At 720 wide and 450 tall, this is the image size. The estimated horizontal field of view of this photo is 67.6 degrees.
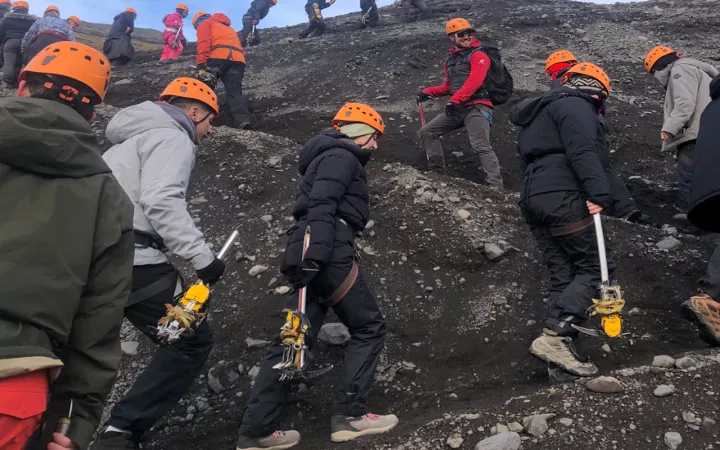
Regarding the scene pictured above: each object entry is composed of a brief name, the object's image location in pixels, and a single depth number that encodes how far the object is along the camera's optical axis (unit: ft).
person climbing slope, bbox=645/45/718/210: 22.03
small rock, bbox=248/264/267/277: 20.92
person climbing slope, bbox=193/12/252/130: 35.63
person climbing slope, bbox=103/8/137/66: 53.47
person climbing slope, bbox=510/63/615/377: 14.64
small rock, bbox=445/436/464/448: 11.84
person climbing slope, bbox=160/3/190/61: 63.05
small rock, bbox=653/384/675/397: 12.21
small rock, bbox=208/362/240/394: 16.28
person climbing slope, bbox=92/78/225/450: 12.28
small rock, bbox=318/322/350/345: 17.54
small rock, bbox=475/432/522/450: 11.33
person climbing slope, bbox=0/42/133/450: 6.11
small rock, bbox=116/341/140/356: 17.96
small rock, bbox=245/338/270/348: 17.62
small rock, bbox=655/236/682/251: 21.31
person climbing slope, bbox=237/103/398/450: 12.91
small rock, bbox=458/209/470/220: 22.57
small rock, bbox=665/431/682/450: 11.04
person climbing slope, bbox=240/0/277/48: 65.21
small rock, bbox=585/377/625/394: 12.57
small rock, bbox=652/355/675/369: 13.53
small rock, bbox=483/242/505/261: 20.84
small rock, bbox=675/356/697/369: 13.15
